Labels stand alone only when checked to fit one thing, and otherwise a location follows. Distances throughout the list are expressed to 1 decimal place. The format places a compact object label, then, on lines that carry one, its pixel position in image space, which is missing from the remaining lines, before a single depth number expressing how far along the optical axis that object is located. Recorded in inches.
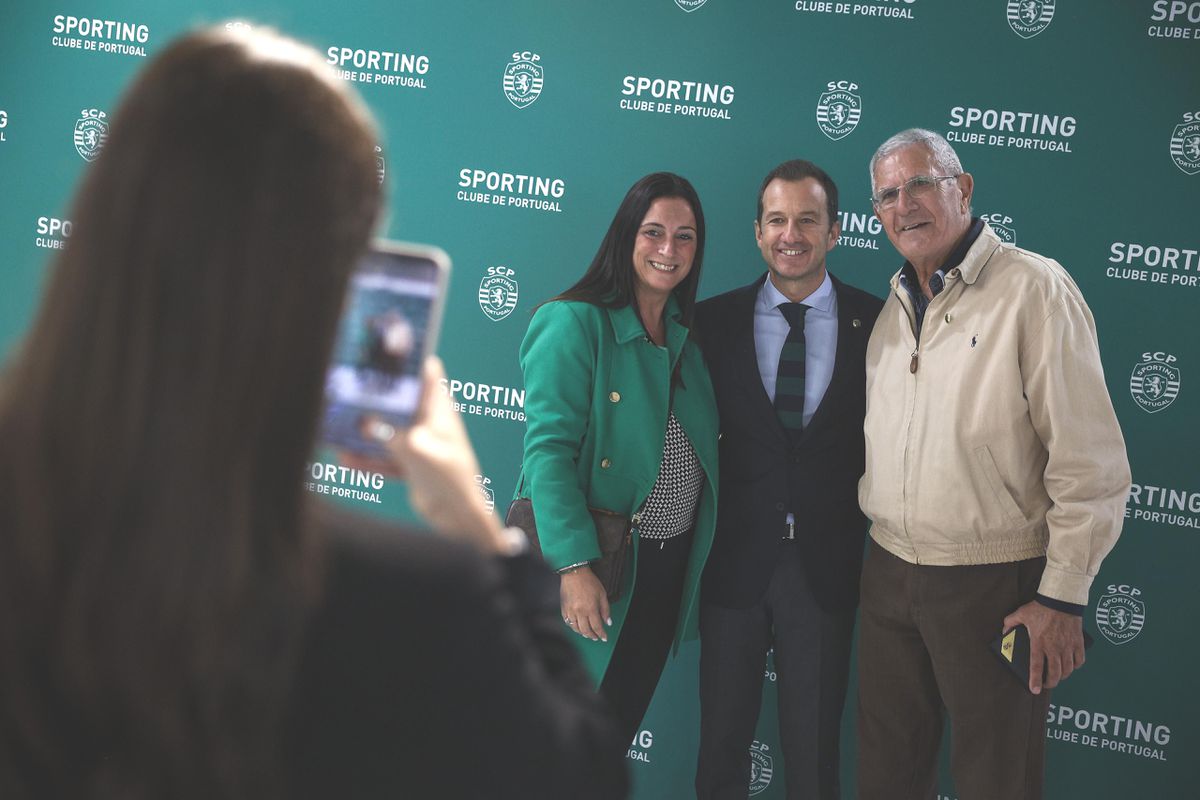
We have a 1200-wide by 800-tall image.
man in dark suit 100.5
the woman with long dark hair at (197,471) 25.5
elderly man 88.0
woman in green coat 97.6
